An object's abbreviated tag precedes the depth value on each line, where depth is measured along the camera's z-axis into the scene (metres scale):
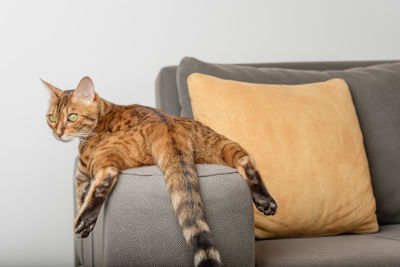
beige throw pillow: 1.46
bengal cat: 0.93
